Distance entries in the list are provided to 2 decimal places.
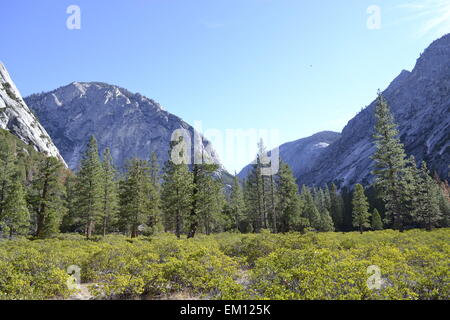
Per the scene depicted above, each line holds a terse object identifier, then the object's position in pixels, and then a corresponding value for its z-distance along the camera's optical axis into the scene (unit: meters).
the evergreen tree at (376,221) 60.83
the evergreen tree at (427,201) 45.06
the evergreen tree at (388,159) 26.16
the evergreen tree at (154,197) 40.41
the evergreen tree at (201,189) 28.27
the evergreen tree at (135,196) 34.09
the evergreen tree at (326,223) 60.47
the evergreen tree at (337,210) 78.50
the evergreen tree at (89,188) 34.28
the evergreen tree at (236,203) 60.19
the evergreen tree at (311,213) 61.59
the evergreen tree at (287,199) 41.34
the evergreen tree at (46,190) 31.61
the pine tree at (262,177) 38.89
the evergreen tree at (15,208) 28.47
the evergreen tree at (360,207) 53.66
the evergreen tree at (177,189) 28.05
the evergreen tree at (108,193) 38.41
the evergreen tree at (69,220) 48.47
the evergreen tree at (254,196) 42.94
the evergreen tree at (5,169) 31.02
